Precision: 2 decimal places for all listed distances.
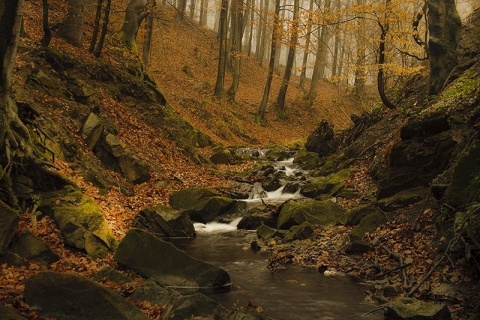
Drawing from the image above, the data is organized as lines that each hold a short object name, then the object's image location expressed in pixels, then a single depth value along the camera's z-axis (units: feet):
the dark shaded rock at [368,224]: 34.37
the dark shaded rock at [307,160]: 66.80
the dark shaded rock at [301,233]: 37.68
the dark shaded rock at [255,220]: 43.50
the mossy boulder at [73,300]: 18.88
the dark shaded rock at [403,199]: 34.99
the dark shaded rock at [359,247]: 32.12
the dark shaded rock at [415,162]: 34.76
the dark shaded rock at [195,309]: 20.66
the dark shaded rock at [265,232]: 39.46
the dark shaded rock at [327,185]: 50.61
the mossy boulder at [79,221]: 28.04
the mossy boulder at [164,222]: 37.99
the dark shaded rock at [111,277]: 24.09
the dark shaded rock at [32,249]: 23.70
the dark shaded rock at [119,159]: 45.68
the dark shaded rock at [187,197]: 45.76
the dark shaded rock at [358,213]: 38.09
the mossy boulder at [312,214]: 40.42
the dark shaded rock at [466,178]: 24.02
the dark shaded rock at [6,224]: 22.35
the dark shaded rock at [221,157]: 69.36
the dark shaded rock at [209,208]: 45.34
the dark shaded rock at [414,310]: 19.56
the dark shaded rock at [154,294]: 22.67
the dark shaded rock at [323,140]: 71.31
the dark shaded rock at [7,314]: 15.56
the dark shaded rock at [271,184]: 56.03
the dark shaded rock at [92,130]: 44.45
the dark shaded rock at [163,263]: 27.14
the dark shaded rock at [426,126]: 34.76
